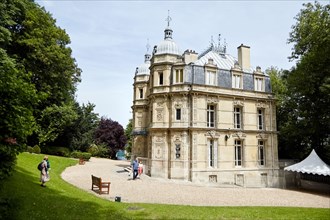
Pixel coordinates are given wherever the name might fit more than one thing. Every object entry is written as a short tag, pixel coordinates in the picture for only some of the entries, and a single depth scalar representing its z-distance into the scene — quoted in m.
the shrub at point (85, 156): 35.60
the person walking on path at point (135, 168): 21.30
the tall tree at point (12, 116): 7.49
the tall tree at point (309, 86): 21.56
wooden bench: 14.83
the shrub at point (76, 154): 35.78
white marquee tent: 21.72
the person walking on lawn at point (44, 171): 14.01
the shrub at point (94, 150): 42.80
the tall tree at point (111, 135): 49.16
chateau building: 23.97
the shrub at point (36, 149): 28.06
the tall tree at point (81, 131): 36.69
